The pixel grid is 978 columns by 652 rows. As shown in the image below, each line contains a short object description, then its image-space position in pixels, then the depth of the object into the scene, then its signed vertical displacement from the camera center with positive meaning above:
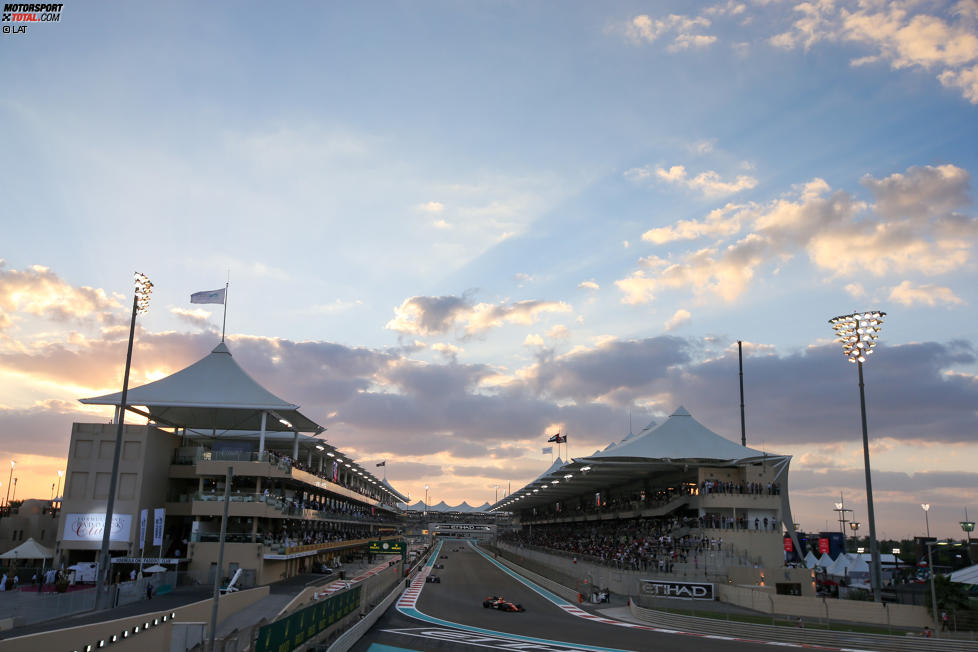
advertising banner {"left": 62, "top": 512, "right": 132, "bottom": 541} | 43.91 -3.19
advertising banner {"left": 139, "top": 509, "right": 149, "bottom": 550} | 40.59 -2.76
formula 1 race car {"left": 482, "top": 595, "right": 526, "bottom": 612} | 43.03 -6.92
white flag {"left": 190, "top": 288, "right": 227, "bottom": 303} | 45.78 +11.22
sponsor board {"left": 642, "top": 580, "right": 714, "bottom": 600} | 44.09 -5.83
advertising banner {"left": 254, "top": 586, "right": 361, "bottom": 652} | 17.70 -4.16
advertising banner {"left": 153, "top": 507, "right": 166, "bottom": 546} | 41.19 -2.80
